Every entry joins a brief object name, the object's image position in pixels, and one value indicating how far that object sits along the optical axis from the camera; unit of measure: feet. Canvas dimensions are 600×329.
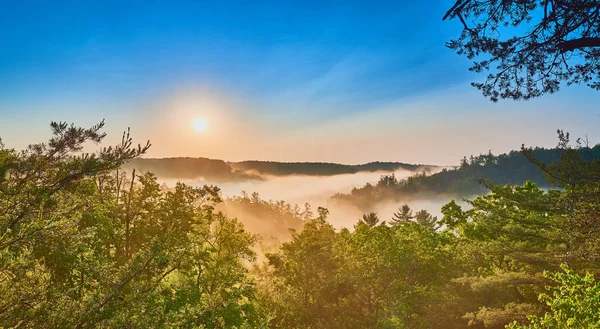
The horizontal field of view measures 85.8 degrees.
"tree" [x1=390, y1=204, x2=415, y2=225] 293.51
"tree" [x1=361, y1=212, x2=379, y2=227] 215.92
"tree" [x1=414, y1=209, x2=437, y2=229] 300.81
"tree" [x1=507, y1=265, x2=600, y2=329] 30.32
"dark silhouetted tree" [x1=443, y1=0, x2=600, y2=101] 17.10
